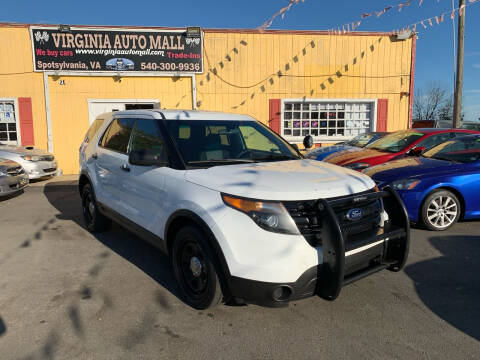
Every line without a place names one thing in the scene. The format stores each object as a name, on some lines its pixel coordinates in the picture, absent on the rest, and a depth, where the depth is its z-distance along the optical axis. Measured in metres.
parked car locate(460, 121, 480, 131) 19.61
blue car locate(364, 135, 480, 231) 5.18
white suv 2.60
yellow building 11.07
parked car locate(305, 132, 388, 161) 8.34
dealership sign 10.97
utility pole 11.88
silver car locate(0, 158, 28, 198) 7.38
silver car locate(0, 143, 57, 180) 9.38
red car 7.00
